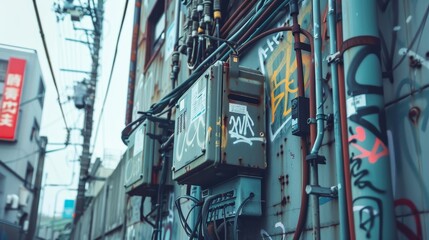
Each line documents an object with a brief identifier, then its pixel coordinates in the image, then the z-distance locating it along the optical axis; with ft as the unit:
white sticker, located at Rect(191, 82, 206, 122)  13.17
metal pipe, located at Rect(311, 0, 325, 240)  9.51
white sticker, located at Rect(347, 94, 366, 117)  8.10
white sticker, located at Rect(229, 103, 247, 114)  12.79
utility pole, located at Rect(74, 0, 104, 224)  58.13
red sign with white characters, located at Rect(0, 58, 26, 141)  76.13
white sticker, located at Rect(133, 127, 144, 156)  20.68
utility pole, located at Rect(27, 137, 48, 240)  72.67
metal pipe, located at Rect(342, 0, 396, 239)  7.48
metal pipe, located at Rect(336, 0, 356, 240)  8.16
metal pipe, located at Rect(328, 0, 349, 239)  8.42
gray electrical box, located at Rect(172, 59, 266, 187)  12.37
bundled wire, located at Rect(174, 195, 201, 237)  14.66
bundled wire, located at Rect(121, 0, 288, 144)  13.29
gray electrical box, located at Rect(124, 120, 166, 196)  19.94
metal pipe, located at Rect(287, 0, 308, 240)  10.39
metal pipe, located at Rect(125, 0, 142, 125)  33.30
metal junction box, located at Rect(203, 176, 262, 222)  12.37
